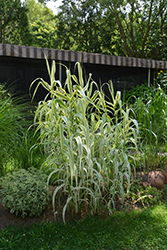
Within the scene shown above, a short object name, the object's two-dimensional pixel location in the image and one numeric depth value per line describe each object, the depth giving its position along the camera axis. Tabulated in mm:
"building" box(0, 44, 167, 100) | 5324
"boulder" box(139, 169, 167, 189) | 3207
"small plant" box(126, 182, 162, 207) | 2854
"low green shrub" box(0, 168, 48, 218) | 2324
